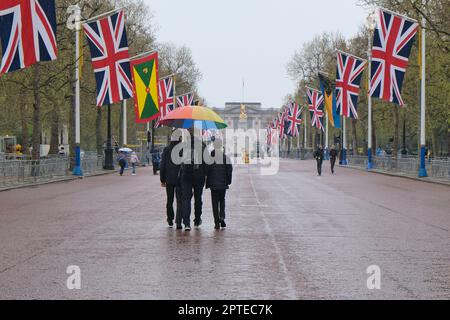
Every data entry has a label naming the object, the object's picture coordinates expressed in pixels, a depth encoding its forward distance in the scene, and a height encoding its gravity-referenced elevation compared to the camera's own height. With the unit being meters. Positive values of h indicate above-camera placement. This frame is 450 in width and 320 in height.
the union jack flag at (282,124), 90.36 +2.41
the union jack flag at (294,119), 79.69 +2.58
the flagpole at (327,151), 86.99 -1.00
